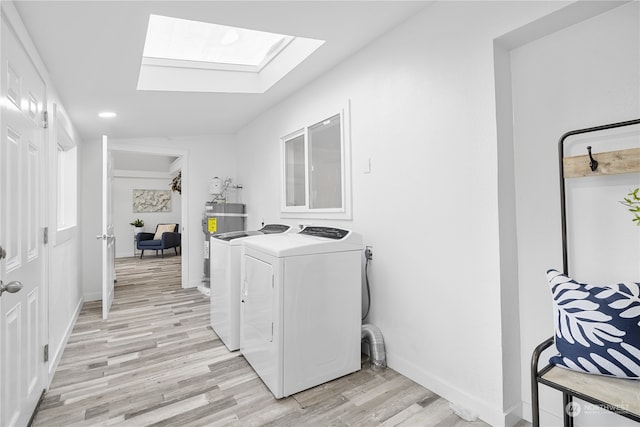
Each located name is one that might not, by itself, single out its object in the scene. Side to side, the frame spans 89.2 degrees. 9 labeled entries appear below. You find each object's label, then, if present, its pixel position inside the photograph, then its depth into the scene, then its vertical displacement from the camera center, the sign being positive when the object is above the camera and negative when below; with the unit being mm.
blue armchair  7582 -404
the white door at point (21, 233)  1375 -41
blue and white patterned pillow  1138 -423
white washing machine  2635 -538
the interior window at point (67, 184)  3465 +448
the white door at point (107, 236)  3252 -131
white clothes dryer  1970 -579
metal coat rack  1070 -60
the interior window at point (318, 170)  2682 +468
